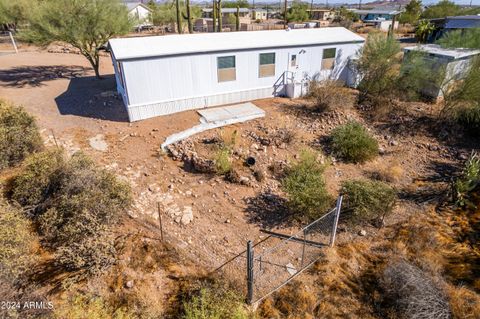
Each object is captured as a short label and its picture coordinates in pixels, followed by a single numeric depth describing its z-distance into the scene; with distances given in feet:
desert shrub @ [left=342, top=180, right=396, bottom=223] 24.14
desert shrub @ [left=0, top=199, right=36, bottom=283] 17.75
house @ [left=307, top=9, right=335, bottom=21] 192.65
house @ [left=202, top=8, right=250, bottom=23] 164.02
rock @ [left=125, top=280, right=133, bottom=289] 18.96
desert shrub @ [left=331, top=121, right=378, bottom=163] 33.47
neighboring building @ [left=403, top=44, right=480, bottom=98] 40.88
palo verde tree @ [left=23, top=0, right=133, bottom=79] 47.85
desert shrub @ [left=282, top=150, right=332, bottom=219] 24.14
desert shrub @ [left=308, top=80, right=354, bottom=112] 42.14
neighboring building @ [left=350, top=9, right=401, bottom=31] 132.77
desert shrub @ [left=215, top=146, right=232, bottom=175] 29.63
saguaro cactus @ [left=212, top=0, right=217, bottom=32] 92.35
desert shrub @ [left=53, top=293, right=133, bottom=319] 15.52
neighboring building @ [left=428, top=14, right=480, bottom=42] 78.69
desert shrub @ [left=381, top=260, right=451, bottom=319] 16.92
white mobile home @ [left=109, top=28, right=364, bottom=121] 38.29
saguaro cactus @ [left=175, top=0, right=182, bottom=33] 73.61
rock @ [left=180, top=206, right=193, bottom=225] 24.48
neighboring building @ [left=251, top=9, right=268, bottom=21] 199.21
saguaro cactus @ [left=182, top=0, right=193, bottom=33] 73.96
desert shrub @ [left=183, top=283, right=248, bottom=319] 15.94
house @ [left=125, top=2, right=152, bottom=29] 152.11
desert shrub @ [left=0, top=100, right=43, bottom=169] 29.73
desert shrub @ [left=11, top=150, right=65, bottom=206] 24.86
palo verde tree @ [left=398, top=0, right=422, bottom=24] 136.46
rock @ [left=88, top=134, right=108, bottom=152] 34.06
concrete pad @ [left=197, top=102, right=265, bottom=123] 39.38
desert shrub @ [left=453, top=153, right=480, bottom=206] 27.40
